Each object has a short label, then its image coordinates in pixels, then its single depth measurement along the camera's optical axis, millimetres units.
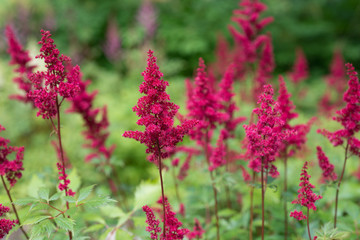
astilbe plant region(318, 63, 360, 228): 1370
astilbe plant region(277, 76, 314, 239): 1466
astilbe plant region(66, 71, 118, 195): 1677
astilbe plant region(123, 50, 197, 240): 1281
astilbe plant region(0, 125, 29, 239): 1393
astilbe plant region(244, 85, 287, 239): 1318
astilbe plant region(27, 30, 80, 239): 1316
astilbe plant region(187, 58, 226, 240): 1502
